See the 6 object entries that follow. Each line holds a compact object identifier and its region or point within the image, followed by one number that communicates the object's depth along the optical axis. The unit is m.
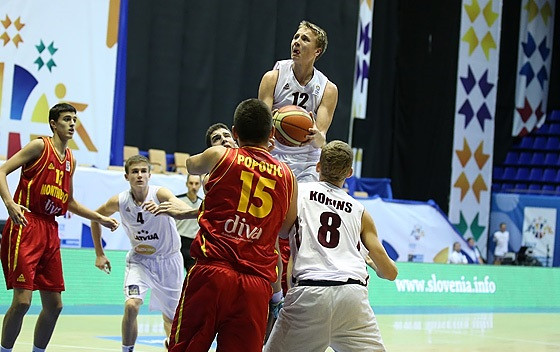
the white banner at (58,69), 14.34
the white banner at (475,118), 25.77
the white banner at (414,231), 17.84
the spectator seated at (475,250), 20.59
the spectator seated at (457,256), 19.42
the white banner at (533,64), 28.81
